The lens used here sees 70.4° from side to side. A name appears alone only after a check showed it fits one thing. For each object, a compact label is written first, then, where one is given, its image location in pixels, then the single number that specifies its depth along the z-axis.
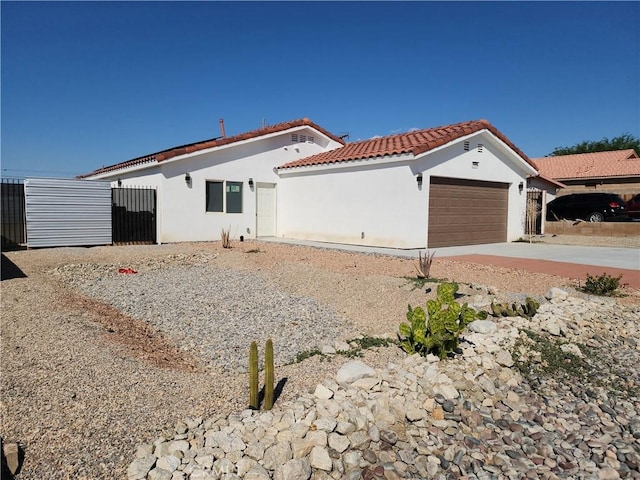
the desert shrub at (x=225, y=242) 14.55
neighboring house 28.34
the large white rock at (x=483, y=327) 5.90
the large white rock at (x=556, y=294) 7.67
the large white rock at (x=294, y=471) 3.13
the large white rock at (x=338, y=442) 3.49
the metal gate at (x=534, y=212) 20.52
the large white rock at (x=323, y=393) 4.04
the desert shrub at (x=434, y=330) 5.06
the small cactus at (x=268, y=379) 3.82
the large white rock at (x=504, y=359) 5.09
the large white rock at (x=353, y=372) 4.36
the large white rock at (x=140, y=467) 2.93
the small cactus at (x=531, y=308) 6.74
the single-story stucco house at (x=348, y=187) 14.73
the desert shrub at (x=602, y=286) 8.15
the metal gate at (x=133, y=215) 15.37
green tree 52.31
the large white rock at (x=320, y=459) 3.30
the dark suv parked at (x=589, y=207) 21.98
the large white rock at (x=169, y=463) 3.03
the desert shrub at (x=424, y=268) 9.03
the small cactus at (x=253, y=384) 3.81
